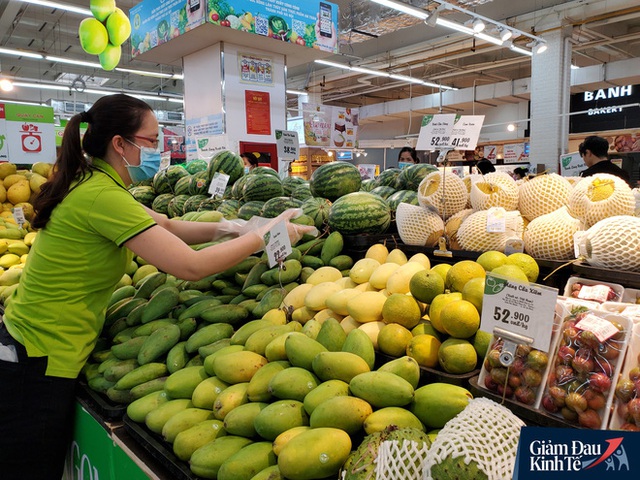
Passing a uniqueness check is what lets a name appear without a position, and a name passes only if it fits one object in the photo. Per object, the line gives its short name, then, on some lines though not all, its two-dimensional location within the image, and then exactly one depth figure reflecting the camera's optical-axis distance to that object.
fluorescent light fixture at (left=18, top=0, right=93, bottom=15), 7.14
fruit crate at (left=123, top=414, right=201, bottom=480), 1.30
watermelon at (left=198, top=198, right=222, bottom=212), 3.05
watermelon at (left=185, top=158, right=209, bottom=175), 4.07
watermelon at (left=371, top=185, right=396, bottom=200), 2.80
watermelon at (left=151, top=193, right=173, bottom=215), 3.56
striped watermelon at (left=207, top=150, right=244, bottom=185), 3.41
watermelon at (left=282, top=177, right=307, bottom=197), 3.12
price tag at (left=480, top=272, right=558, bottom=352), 1.10
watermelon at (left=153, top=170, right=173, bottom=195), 3.74
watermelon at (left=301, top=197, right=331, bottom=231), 2.47
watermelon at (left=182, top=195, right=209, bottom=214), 3.14
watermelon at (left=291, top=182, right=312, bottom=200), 2.95
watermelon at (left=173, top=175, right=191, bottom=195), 3.56
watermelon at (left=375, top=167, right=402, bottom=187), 3.04
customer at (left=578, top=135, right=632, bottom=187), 5.22
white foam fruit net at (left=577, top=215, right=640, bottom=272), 1.49
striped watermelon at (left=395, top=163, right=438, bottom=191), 2.72
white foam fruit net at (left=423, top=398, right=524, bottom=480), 0.92
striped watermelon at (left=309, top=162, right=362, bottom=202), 2.73
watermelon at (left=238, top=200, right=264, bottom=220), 2.69
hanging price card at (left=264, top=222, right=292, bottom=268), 1.80
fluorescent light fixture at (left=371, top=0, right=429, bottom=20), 7.14
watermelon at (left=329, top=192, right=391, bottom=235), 2.29
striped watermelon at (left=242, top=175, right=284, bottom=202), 2.89
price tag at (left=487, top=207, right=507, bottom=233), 1.86
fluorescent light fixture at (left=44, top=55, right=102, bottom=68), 10.26
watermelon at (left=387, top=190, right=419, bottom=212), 2.49
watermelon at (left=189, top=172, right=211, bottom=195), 3.36
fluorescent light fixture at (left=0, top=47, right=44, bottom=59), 9.42
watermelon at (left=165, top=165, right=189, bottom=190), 3.74
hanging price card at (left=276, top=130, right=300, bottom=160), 4.58
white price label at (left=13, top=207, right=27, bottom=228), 4.28
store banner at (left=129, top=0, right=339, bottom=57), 4.74
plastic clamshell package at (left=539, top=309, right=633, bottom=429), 1.03
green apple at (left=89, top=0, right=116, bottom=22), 5.24
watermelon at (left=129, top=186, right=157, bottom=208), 3.73
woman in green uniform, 1.60
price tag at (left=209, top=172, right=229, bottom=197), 3.10
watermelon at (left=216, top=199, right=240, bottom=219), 2.84
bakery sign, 11.45
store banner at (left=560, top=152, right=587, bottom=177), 6.05
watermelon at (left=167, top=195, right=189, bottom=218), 3.31
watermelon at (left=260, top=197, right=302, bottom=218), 2.59
